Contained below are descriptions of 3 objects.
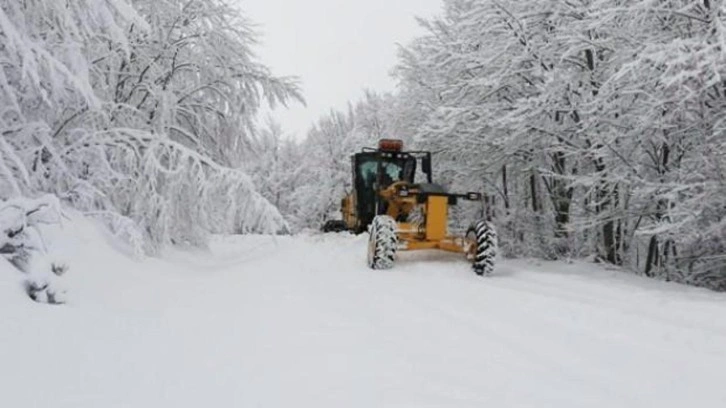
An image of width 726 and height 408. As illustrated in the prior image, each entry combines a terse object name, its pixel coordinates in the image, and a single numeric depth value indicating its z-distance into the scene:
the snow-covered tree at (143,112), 5.53
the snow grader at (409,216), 9.38
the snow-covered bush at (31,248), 4.14
